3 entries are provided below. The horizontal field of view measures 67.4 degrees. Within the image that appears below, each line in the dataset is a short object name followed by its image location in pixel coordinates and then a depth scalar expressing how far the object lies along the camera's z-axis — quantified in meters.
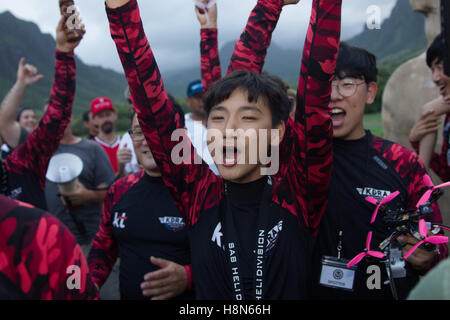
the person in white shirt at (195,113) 3.35
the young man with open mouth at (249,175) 1.29
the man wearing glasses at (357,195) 1.71
